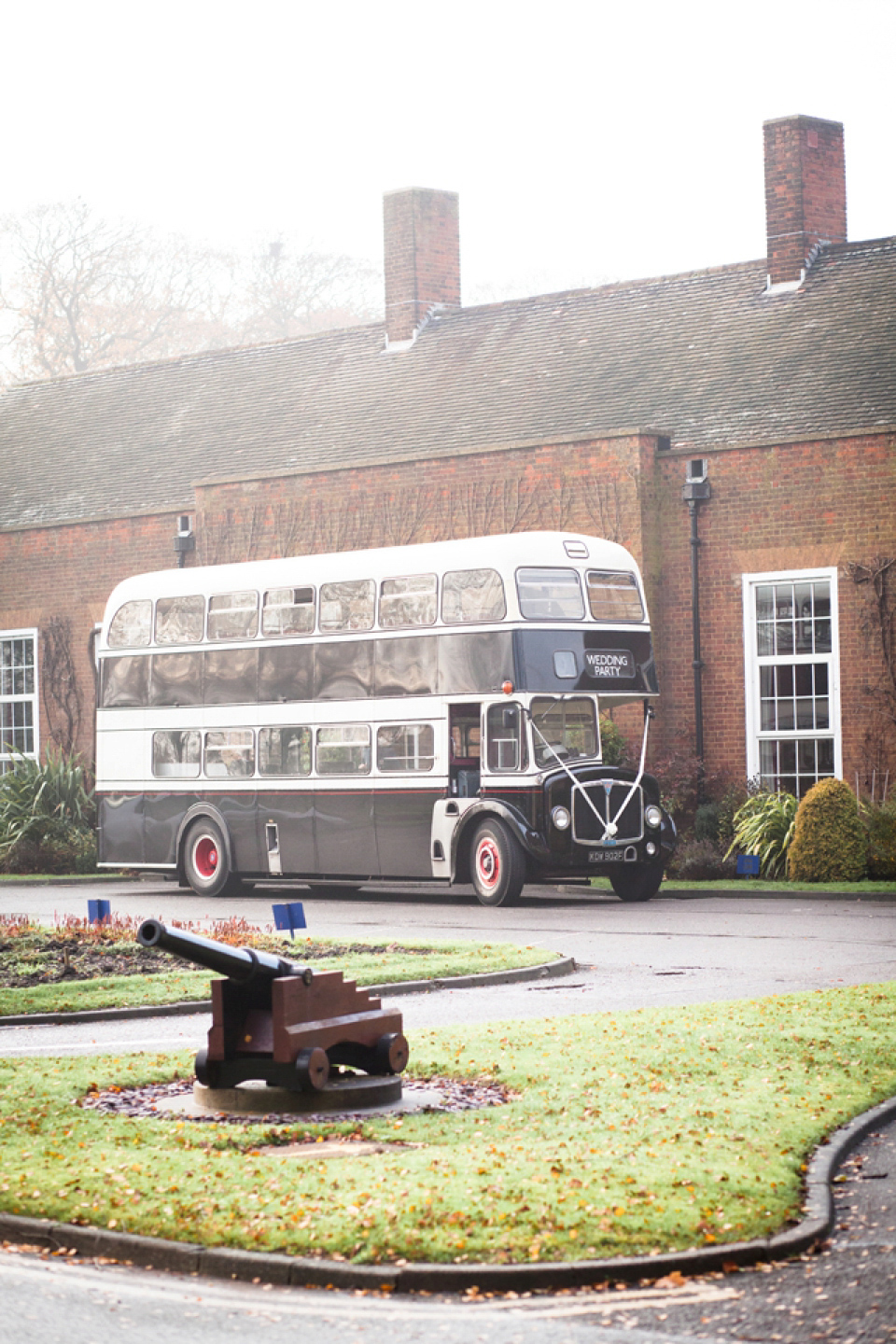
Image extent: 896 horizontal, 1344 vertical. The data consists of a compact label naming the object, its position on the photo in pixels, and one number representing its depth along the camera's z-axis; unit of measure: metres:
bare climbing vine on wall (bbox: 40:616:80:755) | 34.16
